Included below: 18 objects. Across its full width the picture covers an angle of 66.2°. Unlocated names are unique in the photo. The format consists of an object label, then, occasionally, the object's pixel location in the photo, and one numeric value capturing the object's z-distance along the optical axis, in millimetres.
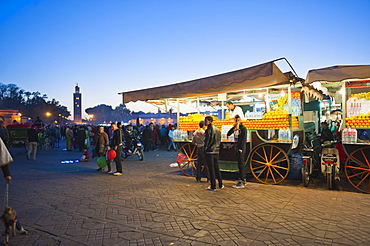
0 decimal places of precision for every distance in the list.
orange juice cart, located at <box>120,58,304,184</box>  7402
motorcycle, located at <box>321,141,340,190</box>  6719
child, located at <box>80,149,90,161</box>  13520
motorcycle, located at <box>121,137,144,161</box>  13482
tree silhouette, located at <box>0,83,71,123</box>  64381
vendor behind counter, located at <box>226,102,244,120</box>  8992
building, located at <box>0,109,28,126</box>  45981
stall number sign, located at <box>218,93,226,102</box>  9062
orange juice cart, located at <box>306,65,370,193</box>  6273
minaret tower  150250
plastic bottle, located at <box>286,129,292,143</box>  7336
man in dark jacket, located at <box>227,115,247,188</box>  7198
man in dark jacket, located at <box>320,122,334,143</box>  8484
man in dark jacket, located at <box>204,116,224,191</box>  6984
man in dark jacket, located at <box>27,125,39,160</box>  13828
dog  3715
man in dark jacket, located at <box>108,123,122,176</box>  9391
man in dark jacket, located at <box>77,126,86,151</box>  18578
